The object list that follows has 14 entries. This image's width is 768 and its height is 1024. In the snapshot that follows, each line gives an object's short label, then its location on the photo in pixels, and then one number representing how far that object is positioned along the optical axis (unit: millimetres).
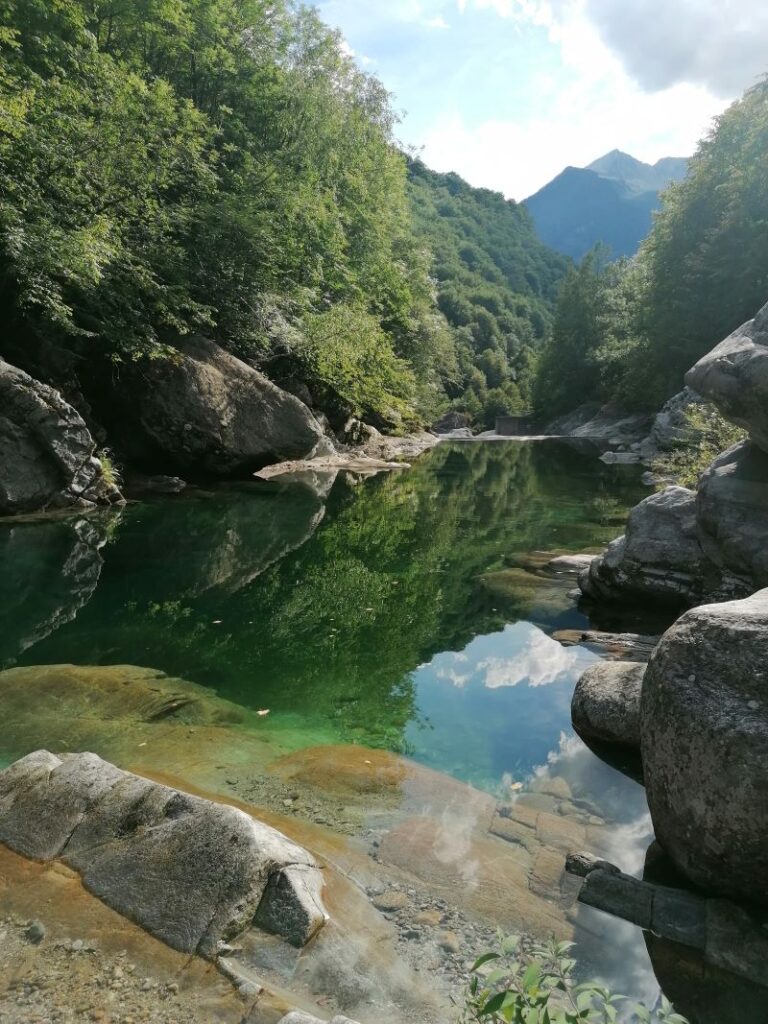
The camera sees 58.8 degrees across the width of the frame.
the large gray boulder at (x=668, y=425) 34125
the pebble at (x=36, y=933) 3512
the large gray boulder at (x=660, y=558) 9867
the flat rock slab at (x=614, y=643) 8762
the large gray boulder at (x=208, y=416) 21844
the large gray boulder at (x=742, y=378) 7613
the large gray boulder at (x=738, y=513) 8695
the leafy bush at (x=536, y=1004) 2297
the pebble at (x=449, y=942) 3750
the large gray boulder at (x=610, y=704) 6434
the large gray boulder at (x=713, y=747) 4012
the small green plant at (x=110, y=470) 19234
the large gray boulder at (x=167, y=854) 3654
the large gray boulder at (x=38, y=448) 16375
